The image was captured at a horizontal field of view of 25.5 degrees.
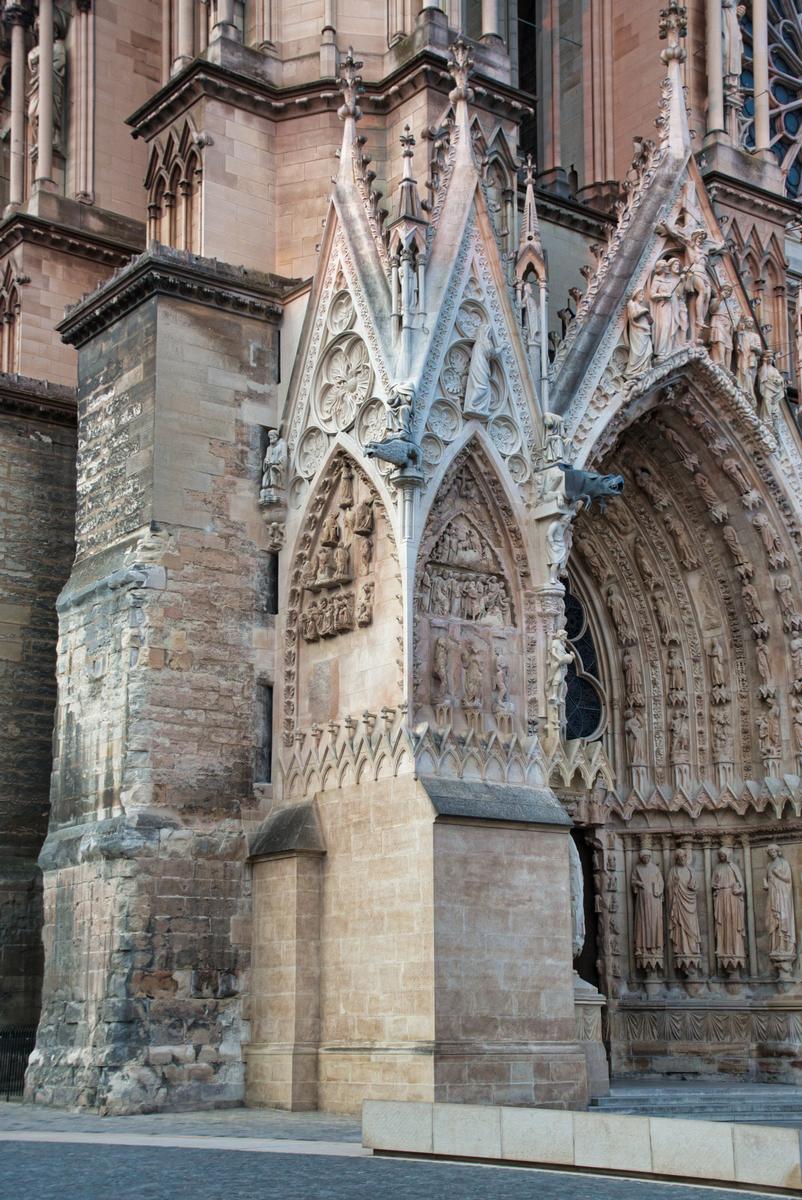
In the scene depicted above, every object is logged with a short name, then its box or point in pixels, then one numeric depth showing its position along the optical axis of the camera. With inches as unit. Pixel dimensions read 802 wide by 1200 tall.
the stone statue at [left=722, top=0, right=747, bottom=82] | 951.0
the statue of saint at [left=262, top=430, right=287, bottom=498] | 759.7
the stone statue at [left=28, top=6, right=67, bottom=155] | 1015.6
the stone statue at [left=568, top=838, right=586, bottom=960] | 703.1
